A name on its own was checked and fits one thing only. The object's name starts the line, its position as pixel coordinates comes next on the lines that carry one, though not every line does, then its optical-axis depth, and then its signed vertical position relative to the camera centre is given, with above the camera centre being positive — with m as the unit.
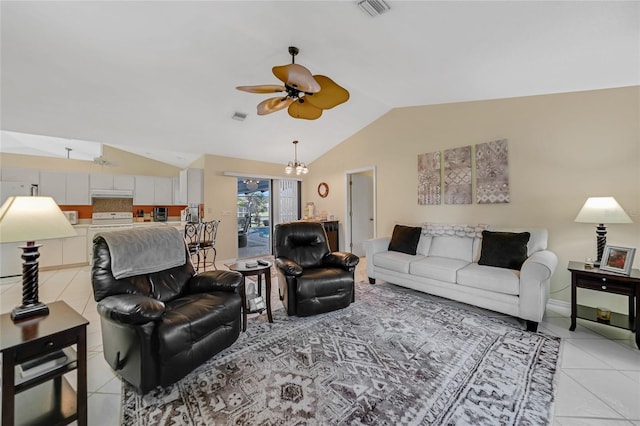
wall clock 6.23 +0.61
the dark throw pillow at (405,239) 3.81 -0.39
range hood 5.47 +0.50
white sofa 2.43 -0.67
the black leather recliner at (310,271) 2.69 -0.65
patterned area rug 1.48 -1.15
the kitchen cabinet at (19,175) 4.66 +0.77
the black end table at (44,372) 1.14 -0.77
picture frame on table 2.23 -0.42
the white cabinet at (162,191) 6.19 +0.61
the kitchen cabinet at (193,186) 5.17 +0.59
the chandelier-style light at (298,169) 4.84 +0.87
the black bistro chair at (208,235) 4.45 -0.37
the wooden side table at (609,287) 2.11 -0.66
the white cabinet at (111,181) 5.46 +0.76
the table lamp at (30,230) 1.36 -0.08
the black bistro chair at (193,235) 4.27 -0.34
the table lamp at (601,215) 2.30 -0.02
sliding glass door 6.43 +0.19
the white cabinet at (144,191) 5.93 +0.58
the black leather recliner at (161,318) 1.57 -0.70
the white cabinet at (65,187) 5.00 +0.59
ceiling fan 2.06 +1.19
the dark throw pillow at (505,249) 2.83 -0.42
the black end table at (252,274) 2.43 -0.60
